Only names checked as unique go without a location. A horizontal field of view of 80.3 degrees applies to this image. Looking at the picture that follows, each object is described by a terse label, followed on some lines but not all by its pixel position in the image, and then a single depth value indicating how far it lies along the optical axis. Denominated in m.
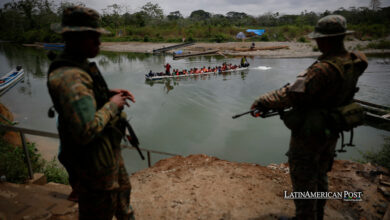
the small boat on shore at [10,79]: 14.84
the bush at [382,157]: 3.81
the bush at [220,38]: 39.88
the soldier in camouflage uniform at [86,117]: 1.29
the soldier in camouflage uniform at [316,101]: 1.81
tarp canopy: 40.02
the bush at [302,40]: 36.11
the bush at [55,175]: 4.05
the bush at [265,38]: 40.09
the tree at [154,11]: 67.76
